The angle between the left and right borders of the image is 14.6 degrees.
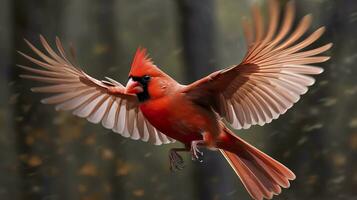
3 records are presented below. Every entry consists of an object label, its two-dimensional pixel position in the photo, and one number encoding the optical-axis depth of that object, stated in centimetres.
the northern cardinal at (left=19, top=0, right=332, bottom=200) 362
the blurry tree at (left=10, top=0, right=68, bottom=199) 951
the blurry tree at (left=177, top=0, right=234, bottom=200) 838
